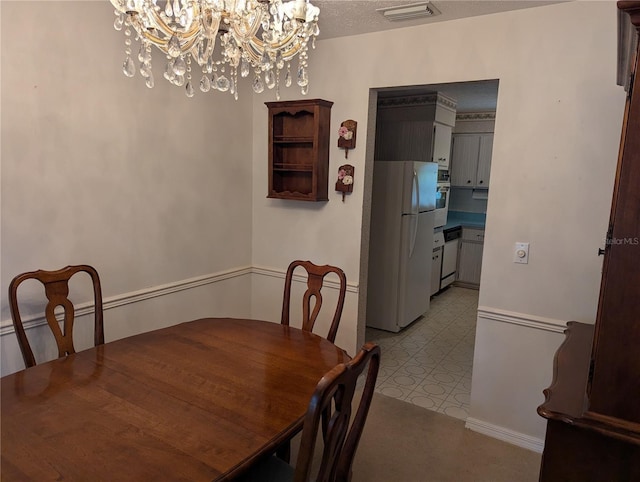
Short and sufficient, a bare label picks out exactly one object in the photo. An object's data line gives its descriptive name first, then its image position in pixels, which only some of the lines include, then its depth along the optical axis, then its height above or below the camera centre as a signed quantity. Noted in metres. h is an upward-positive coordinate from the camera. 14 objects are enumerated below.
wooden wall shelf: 3.08 +0.23
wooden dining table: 1.18 -0.79
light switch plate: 2.52 -0.39
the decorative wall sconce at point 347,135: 3.05 +0.33
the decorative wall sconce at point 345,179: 3.10 +0.02
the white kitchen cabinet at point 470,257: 6.02 -1.01
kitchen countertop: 6.13 -0.52
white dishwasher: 5.69 -0.95
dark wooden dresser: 1.23 -0.54
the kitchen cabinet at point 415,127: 4.70 +0.64
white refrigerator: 4.20 -0.56
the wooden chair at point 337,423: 1.05 -0.67
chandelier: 1.54 +0.56
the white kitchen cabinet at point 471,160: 6.07 +0.37
